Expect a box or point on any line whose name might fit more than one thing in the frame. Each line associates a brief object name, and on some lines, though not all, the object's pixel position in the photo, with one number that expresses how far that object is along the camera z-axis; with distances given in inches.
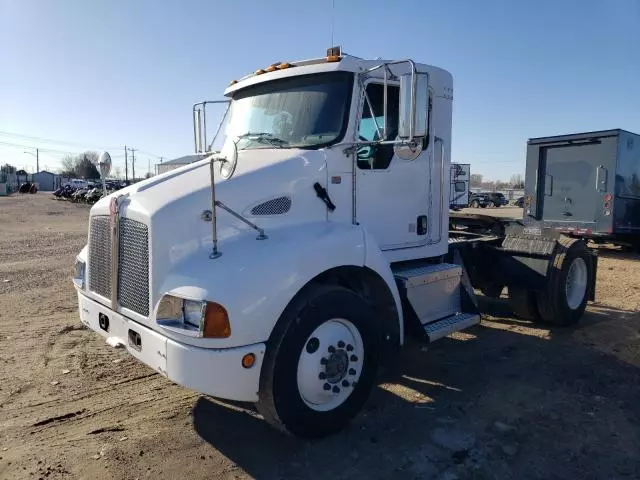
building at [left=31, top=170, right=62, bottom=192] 3915.8
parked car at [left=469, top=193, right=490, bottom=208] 1902.1
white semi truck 127.0
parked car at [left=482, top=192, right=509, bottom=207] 1951.0
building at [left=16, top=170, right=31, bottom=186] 3451.8
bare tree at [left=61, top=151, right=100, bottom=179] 4291.3
